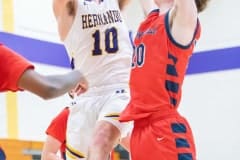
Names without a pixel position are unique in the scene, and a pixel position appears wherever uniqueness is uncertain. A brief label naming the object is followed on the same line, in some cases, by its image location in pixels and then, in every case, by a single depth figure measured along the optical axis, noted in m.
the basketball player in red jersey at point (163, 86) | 3.82
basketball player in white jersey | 5.03
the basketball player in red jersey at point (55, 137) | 6.03
